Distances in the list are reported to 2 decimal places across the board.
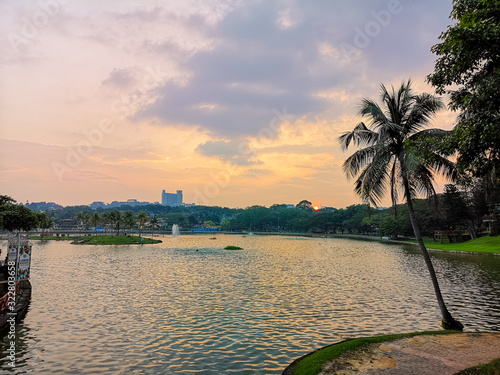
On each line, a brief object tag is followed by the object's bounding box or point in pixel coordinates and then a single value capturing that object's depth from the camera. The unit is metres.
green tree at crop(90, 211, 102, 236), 141.50
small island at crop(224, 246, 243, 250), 91.79
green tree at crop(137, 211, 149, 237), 140.88
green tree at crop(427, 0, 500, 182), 11.88
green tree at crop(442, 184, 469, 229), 99.68
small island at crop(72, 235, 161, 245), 109.06
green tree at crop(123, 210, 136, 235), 140.50
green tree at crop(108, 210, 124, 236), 136.12
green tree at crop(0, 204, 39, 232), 54.66
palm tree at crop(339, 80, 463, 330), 18.84
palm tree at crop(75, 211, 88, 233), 171.25
